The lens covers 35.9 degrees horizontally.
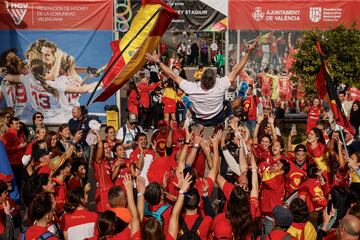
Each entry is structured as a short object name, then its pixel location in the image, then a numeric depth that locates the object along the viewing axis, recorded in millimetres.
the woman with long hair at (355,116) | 13633
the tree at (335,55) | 16219
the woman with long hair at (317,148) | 8812
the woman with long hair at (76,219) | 5977
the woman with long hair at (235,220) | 5285
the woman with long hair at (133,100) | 16906
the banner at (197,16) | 16266
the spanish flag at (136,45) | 7531
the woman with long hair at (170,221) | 4797
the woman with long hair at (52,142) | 8508
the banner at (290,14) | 16625
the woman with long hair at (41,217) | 5250
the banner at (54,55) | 16125
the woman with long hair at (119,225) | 5160
